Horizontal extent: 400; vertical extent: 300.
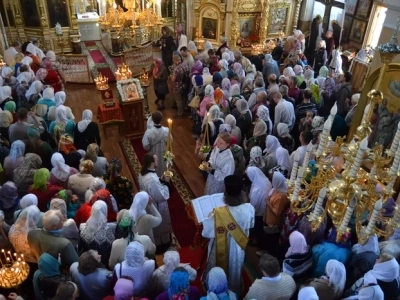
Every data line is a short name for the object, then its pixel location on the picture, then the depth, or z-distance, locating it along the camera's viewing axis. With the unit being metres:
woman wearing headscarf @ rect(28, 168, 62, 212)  4.11
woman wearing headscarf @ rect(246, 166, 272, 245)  4.62
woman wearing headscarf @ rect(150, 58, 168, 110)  8.25
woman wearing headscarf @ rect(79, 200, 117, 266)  3.53
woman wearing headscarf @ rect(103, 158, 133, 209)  4.41
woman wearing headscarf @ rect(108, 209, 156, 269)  3.44
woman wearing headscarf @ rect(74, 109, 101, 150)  5.67
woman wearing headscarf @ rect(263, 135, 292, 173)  4.91
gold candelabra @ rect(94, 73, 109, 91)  7.64
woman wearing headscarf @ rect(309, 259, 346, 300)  3.09
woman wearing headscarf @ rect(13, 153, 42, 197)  4.41
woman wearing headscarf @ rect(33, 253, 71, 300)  3.11
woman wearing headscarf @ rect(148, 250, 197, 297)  3.20
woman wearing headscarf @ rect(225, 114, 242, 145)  5.89
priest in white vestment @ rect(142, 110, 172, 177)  5.51
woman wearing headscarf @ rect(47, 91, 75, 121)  6.09
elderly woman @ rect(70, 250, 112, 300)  3.08
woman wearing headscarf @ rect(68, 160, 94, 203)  4.37
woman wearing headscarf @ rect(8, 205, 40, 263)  3.60
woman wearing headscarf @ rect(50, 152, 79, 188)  4.50
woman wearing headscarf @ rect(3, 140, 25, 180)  4.76
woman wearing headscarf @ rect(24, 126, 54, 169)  5.07
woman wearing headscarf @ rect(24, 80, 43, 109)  6.79
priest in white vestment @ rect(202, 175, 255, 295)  3.57
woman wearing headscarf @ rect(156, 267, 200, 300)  2.84
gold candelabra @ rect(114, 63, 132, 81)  7.58
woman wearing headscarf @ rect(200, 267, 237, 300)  2.94
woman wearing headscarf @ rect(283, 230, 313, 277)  3.46
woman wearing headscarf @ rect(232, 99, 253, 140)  6.10
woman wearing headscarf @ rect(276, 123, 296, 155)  5.77
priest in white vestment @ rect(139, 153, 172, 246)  4.23
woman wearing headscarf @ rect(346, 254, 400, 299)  3.04
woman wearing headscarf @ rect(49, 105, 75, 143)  5.75
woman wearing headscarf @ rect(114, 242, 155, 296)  3.05
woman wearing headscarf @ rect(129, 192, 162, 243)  3.74
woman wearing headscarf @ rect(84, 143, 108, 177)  4.74
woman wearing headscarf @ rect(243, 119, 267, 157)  5.61
